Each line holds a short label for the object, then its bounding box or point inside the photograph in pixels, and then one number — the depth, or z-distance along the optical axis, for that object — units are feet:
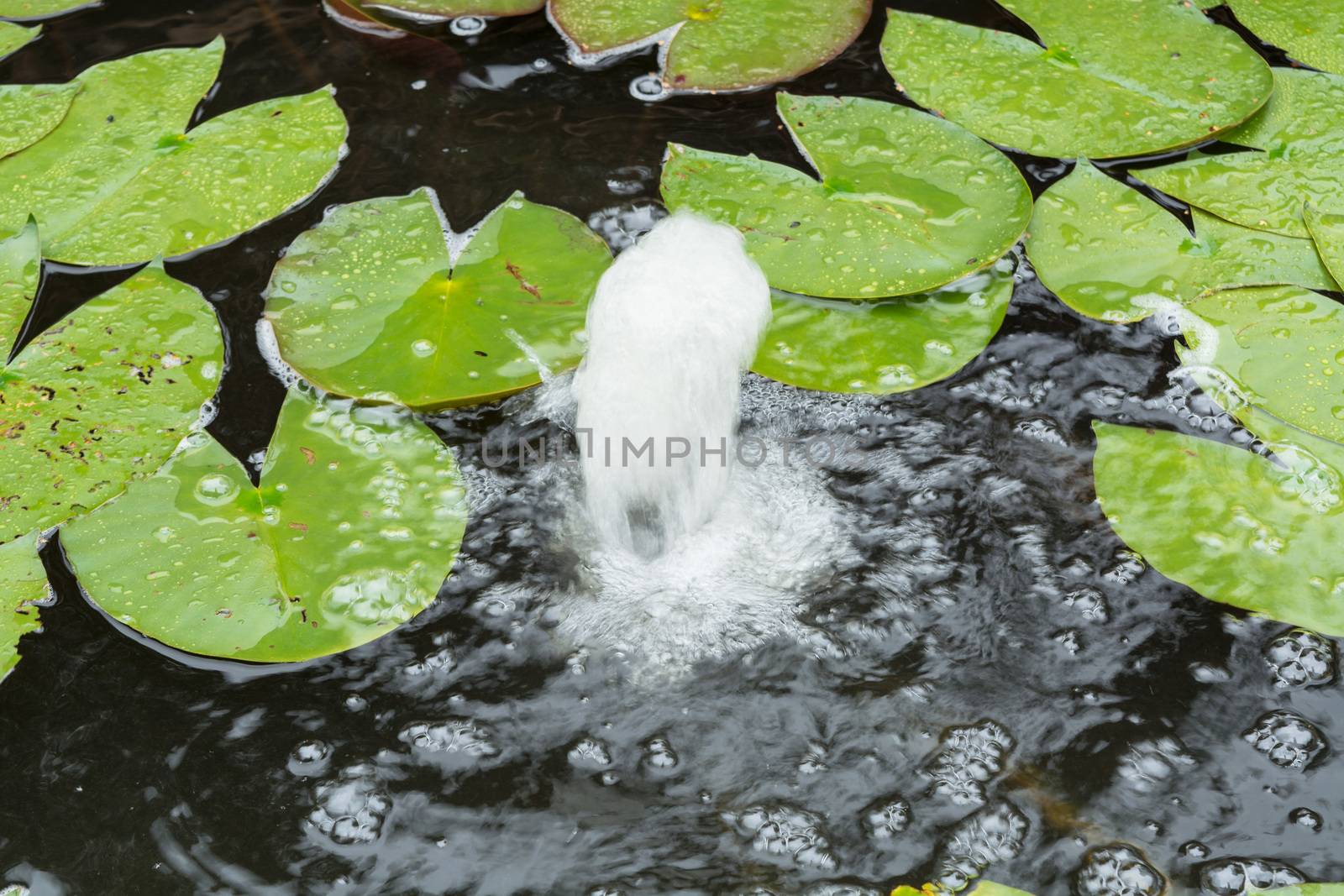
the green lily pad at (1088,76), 8.52
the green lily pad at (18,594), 6.17
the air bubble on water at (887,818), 5.46
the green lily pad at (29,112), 8.70
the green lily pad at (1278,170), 8.04
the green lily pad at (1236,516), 6.15
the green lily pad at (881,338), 7.13
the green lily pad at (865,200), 7.53
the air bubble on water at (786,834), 5.39
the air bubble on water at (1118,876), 5.25
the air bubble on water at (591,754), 5.71
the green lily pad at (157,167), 8.08
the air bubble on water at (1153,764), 5.63
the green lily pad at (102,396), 6.61
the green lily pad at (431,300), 7.04
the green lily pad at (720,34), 9.19
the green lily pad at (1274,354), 6.95
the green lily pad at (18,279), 7.48
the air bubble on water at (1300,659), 5.98
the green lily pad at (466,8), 9.76
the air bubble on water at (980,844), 5.30
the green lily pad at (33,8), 9.99
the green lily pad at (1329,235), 7.64
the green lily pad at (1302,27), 9.18
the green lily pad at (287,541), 6.05
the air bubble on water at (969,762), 5.59
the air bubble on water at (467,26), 9.93
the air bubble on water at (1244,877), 5.24
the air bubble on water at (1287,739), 5.68
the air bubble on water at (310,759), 5.73
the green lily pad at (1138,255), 7.63
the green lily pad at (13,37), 9.69
